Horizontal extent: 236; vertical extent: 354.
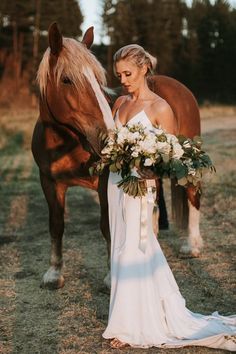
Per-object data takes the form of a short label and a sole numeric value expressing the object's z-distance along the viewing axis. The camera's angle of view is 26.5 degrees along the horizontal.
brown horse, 3.73
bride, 3.20
